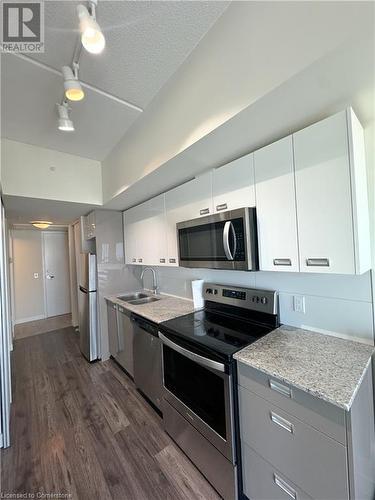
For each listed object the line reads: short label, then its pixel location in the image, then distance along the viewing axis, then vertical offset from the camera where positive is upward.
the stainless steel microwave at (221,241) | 1.40 +0.07
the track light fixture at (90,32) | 0.84 +0.89
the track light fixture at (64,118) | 1.50 +0.99
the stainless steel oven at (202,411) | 1.23 -1.08
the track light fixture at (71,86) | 1.11 +0.89
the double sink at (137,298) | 2.95 -0.64
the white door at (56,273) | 5.36 -0.39
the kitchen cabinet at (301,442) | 0.86 -0.90
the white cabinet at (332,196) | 1.02 +0.25
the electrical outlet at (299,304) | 1.50 -0.40
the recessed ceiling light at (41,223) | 3.93 +0.67
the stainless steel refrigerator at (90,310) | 3.08 -0.79
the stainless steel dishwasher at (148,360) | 1.92 -1.03
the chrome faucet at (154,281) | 3.12 -0.42
